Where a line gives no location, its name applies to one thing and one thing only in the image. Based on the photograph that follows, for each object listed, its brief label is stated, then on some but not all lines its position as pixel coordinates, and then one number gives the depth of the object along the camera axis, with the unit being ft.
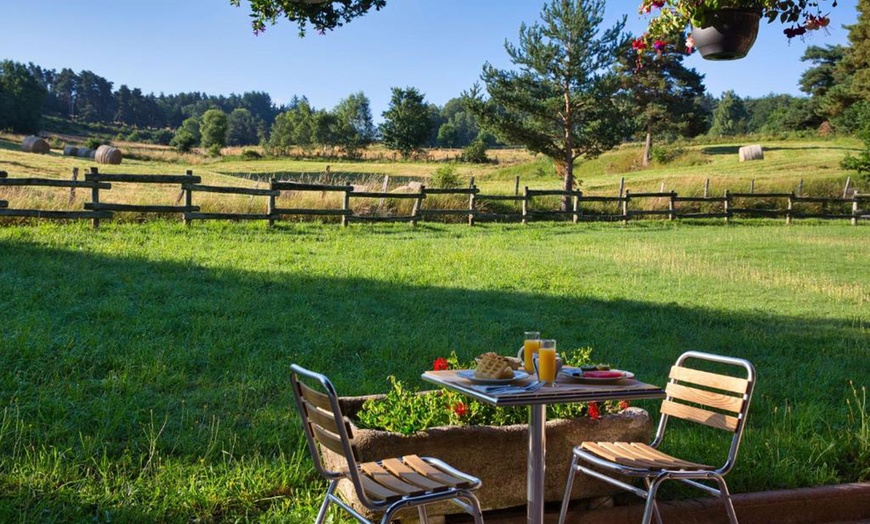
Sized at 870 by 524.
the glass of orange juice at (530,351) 10.51
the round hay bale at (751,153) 134.51
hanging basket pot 14.68
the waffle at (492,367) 9.64
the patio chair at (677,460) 9.68
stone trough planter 10.32
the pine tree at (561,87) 78.28
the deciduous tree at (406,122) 190.80
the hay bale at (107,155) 128.57
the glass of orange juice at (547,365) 9.71
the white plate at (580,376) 9.73
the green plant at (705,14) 14.49
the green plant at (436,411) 10.82
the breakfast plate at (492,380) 9.54
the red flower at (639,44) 16.79
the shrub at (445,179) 75.46
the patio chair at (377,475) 7.97
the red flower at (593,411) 11.48
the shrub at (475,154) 172.24
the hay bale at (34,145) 134.72
